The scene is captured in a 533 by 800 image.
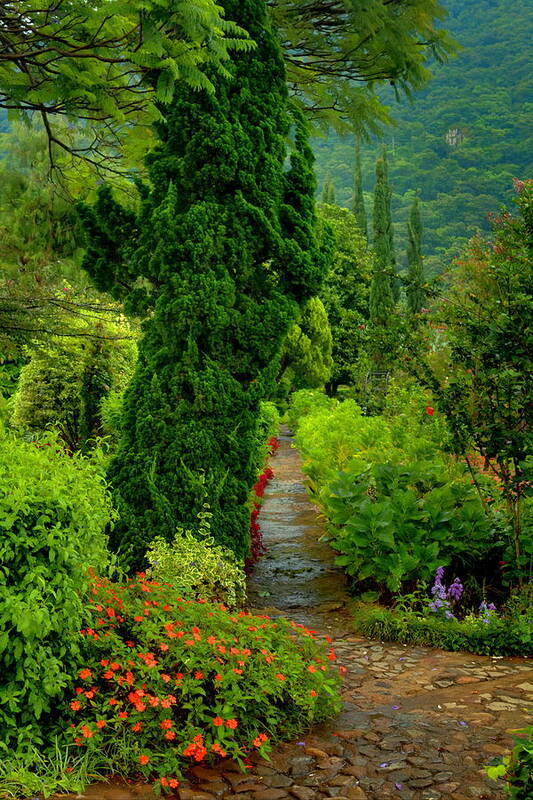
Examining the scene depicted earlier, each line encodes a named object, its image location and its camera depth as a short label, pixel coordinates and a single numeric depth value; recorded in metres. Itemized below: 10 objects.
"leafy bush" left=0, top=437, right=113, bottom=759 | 2.84
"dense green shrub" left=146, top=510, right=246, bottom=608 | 4.86
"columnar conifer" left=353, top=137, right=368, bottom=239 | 39.28
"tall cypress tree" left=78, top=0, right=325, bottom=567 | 5.39
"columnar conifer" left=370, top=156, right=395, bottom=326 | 25.86
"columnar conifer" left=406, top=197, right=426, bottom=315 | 38.72
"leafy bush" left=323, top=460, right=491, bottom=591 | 5.50
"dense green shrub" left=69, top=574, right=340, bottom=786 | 3.05
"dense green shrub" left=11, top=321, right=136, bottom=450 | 9.34
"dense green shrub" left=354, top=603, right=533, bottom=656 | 4.79
